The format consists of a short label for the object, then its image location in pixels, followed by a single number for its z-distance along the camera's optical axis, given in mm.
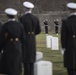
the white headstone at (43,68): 11633
